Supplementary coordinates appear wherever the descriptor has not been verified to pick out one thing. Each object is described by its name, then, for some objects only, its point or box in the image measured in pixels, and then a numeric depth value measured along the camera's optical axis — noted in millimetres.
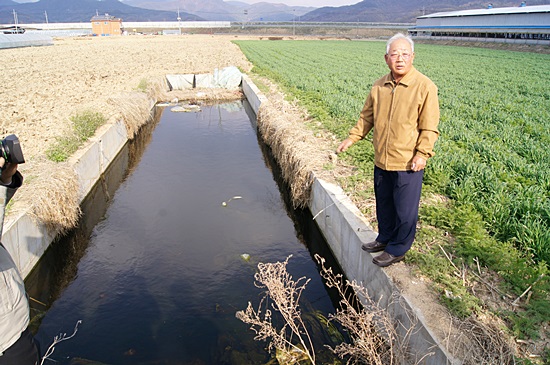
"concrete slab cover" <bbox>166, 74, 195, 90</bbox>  19641
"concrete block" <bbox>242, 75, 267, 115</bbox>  13358
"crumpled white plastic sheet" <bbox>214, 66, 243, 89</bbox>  19562
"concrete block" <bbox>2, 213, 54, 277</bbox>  4777
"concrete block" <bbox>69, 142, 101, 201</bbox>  7355
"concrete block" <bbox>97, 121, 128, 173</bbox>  9102
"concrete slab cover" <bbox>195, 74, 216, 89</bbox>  19828
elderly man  3201
